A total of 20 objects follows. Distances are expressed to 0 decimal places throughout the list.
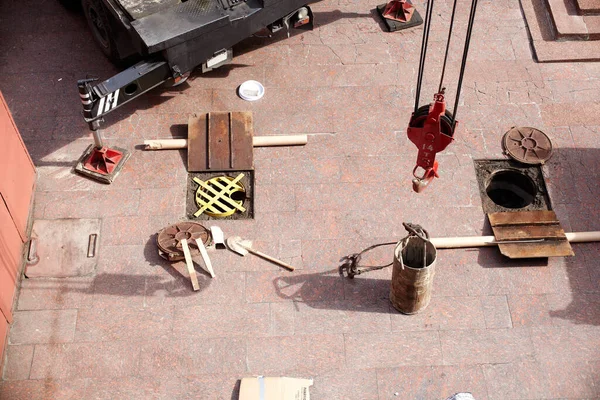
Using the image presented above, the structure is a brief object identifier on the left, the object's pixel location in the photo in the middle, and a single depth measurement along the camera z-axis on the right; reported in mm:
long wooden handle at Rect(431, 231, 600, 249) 11062
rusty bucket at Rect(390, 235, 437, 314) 9820
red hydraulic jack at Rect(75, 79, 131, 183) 11695
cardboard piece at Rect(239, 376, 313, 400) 9789
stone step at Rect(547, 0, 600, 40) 13578
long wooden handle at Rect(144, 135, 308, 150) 12023
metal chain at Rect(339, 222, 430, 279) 10633
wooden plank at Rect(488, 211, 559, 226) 11281
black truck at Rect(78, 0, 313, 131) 11406
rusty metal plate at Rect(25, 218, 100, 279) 10898
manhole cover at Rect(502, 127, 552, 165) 12055
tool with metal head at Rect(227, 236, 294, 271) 10977
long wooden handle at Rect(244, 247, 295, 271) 10898
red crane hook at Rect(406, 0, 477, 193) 9281
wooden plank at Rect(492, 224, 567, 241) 11086
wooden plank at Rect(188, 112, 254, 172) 11883
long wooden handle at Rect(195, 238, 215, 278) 10820
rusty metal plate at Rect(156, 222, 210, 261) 10891
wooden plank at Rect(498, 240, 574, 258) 10898
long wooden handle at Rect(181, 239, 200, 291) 10680
